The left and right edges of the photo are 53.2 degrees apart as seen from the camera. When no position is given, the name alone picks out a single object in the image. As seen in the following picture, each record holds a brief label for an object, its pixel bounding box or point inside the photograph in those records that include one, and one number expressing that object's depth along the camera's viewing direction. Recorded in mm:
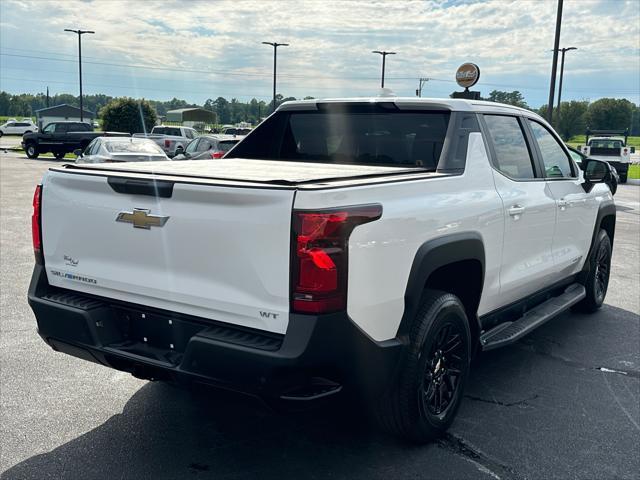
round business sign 10273
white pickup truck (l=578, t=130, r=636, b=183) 26531
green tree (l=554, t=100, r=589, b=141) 112125
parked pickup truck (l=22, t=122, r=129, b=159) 31766
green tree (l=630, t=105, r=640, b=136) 122900
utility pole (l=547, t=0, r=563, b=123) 21562
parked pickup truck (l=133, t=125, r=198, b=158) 28891
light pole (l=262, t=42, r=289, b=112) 47062
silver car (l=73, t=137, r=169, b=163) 15414
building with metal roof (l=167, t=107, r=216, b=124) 80638
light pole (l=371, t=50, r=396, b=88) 52719
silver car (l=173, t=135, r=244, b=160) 16628
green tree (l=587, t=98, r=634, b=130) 112438
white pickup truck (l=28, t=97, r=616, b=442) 2773
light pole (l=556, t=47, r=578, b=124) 42562
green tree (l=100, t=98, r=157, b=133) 44594
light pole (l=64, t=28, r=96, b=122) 45094
